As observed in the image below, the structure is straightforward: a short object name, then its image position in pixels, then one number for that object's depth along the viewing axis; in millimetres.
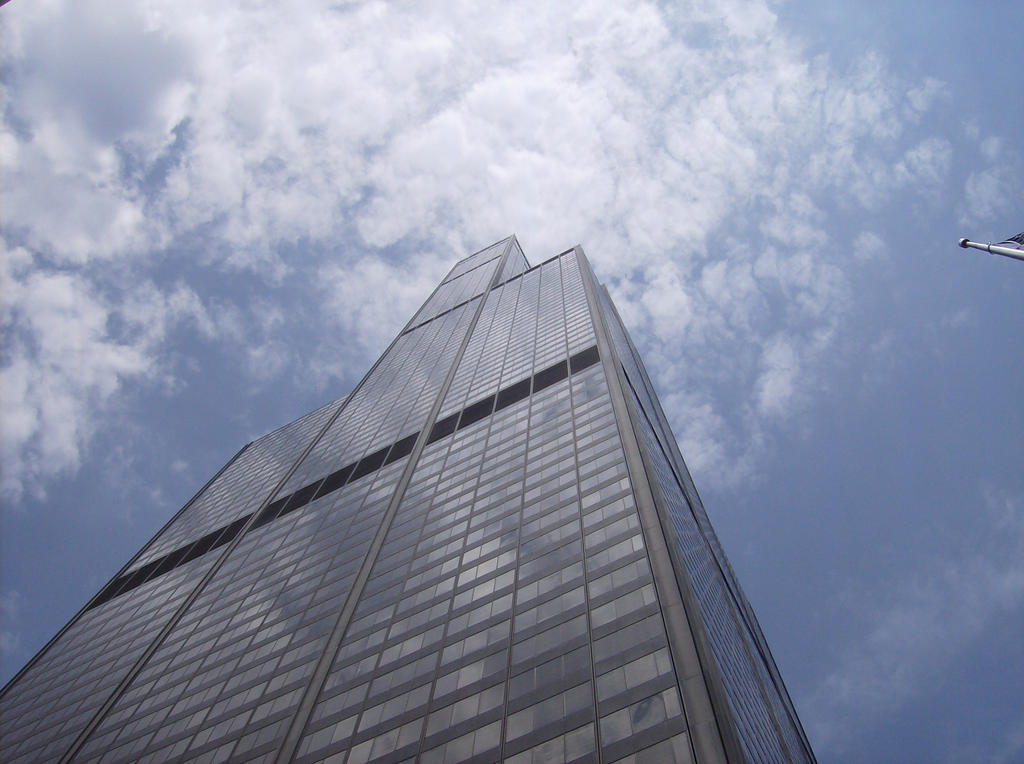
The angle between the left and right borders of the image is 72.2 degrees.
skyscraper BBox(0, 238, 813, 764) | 31266
